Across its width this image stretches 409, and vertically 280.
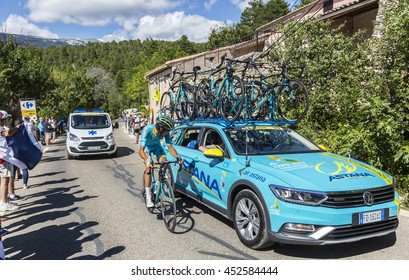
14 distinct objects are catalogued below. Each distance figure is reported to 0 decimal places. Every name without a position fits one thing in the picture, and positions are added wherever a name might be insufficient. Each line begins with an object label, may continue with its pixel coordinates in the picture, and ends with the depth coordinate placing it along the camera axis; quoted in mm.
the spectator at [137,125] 22656
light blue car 3834
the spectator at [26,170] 7306
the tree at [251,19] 51812
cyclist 5686
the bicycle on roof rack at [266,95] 7031
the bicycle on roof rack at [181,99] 8906
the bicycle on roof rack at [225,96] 6684
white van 13672
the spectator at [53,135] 26297
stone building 13427
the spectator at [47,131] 21594
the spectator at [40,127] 19939
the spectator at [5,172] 6496
